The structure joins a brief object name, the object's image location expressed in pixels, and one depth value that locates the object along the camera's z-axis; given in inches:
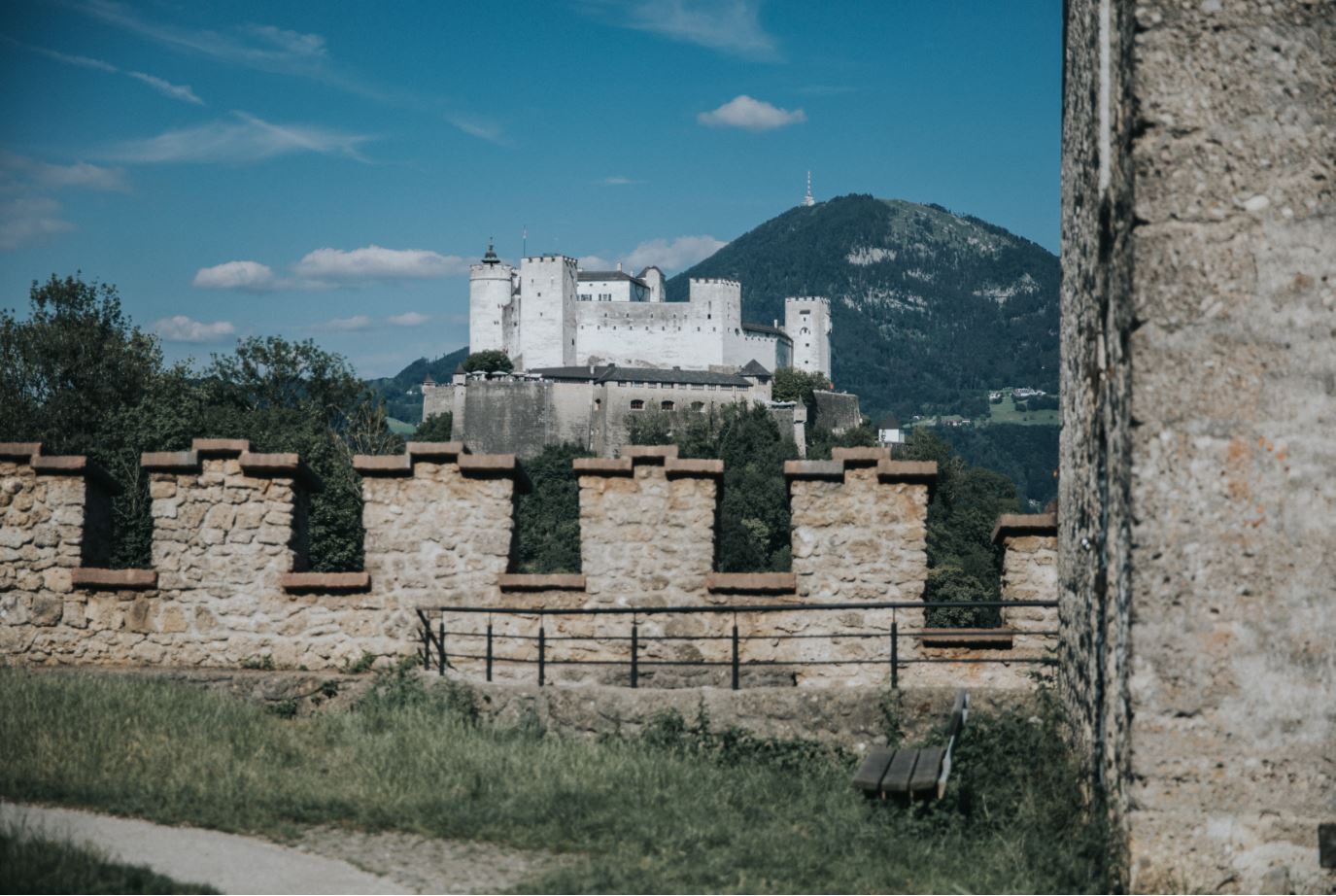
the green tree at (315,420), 1475.1
